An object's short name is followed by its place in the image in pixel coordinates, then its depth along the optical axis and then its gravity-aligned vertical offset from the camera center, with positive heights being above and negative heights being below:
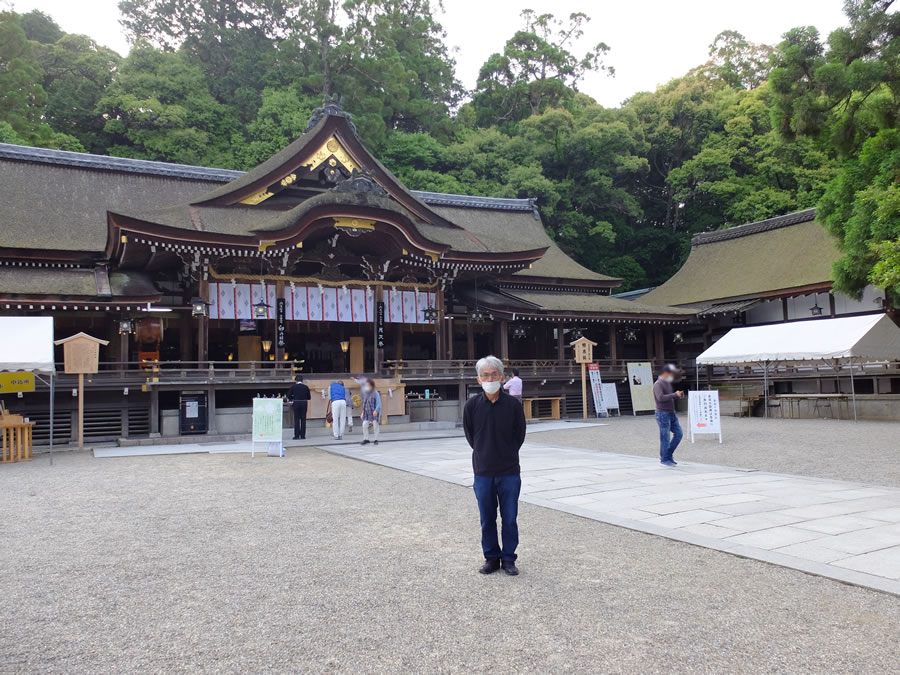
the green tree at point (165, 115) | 36.56 +16.20
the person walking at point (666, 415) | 9.83 -0.60
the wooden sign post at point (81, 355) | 13.58 +0.85
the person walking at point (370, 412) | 14.80 -0.61
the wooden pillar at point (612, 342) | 24.49 +1.35
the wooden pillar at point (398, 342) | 21.67 +1.46
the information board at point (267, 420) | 12.38 -0.58
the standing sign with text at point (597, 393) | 22.58 -0.51
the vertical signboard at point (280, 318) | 19.28 +2.12
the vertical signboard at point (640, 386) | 22.88 -0.32
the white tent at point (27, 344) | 11.59 +0.99
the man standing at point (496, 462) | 4.70 -0.59
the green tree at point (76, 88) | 37.89 +18.32
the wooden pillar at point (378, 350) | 20.33 +1.13
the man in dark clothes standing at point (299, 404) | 15.35 -0.39
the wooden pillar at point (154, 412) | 16.84 -0.50
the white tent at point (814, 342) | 16.77 +0.79
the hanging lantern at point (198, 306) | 18.02 +2.37
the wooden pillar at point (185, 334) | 20.44 +1.83
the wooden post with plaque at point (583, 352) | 20.22 +0.84
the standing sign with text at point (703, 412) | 12.95 -0.75
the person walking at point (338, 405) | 15.52 -0.44
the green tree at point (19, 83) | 33.38 +16.86
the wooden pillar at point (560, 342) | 24.19 +1.38
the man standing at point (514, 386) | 14.86 -0.12
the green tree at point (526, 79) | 49.53 +23.94
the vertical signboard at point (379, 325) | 20.80 +1.94
